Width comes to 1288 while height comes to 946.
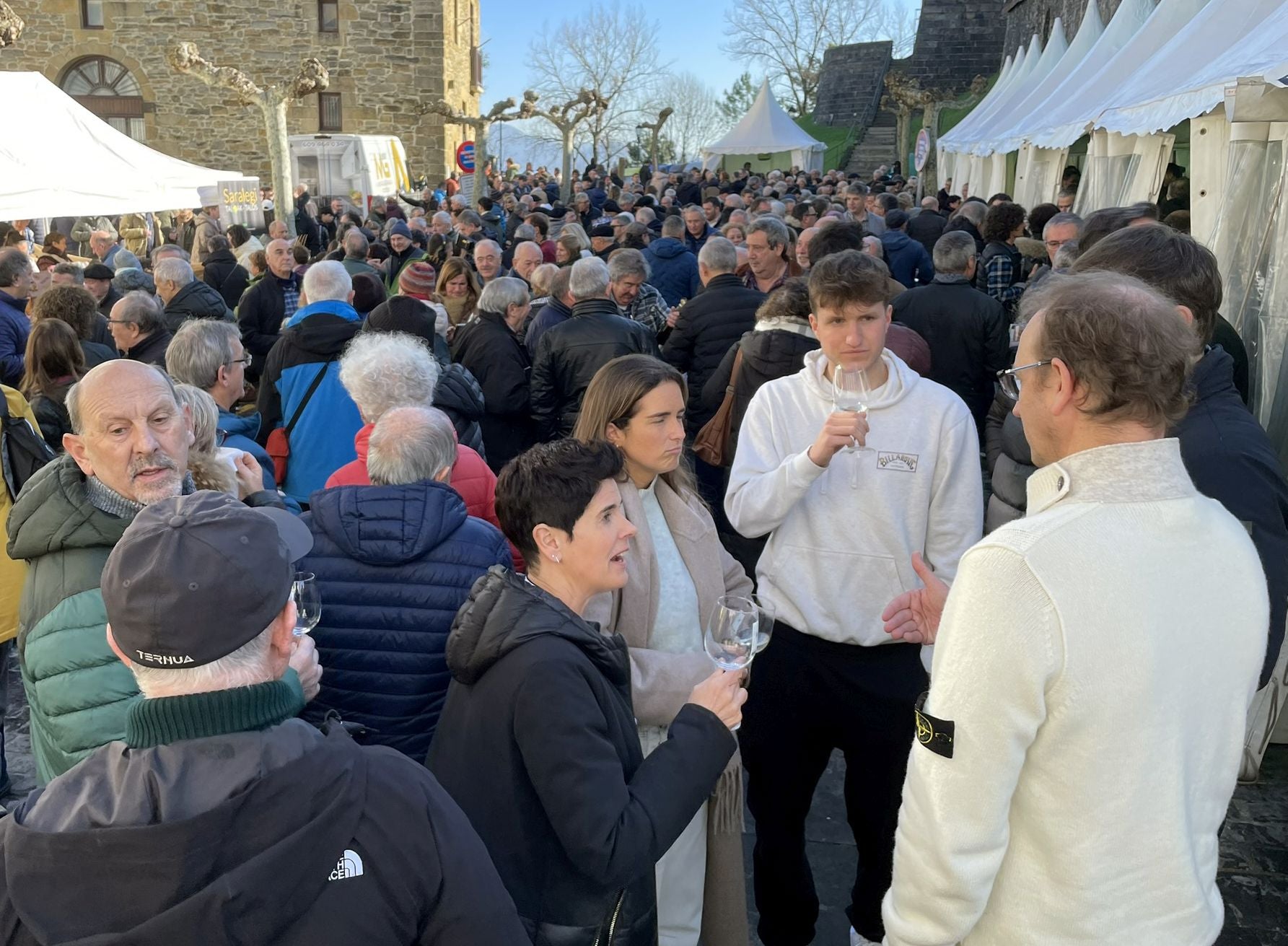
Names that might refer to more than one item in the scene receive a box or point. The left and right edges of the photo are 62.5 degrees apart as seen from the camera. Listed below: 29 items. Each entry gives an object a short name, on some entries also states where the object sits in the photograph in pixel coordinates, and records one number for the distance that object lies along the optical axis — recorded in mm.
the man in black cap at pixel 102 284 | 7805
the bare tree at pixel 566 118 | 23797
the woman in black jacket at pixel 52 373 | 4668
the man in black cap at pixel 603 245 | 10852
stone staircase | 36406
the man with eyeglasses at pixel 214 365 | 4062
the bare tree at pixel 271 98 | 17609
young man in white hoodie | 2779
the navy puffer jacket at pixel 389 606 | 2498
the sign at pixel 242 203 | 17062
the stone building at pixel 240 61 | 29844
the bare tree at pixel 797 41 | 59625
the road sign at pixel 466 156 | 23484
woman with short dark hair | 1828
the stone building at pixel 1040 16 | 19750
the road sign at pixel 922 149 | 21219
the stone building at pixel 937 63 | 37500
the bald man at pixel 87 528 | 2107
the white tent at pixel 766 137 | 27531
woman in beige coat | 2477
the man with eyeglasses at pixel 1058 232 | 6379
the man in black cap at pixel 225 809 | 1220
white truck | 23000
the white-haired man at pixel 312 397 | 4539
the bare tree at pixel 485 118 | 21781
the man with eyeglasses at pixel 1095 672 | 1533
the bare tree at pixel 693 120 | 70250
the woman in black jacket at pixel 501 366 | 5738
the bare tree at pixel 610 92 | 53781
